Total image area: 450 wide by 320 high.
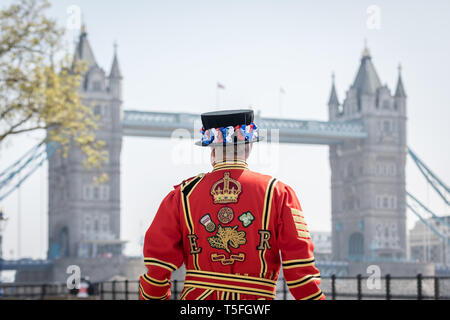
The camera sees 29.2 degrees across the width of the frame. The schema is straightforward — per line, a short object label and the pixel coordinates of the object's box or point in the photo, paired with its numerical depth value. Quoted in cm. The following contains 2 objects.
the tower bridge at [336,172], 7338
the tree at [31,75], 2166
